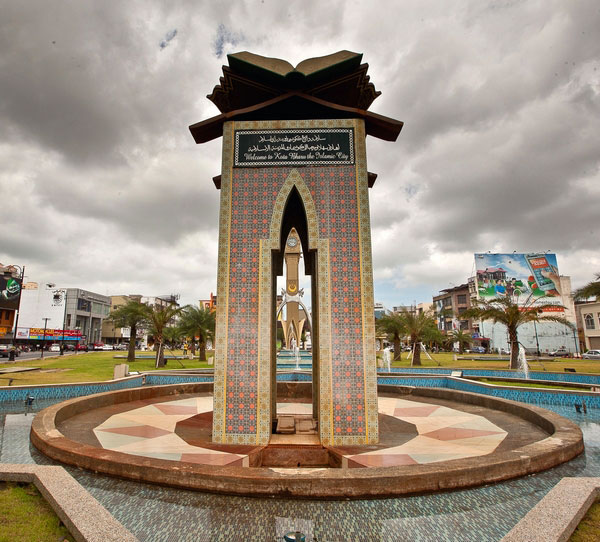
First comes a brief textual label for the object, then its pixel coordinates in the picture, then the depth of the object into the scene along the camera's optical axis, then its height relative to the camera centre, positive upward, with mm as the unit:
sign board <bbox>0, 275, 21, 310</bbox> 49594 +6790
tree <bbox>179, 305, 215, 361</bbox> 30766 +1750
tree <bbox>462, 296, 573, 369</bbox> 23516 +1470
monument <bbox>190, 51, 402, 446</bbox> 6836 +2196
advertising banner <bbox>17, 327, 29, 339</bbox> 58853 +1936
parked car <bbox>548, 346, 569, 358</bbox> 47878 -1685
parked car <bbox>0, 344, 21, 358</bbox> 39062 -659
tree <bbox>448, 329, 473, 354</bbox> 44625 +417
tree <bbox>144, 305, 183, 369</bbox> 26089 +1398
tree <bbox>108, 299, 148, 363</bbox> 27797 +2135
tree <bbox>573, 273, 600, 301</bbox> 18641 +2352
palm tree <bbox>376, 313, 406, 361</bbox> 30594 +1119
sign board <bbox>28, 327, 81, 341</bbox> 59531 +1704
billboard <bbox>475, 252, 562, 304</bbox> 59594 +9897
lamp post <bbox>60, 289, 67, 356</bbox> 60719 +8060
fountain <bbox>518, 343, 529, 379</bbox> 21181 -1312
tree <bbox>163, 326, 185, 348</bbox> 31170 +932
